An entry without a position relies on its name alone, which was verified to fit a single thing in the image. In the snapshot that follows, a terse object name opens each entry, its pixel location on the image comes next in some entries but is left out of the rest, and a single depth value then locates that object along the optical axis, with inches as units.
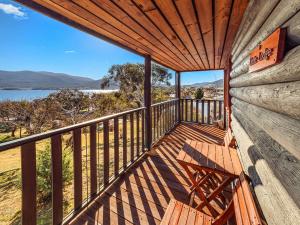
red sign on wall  35.4
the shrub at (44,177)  163.9
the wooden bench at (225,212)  43.4
